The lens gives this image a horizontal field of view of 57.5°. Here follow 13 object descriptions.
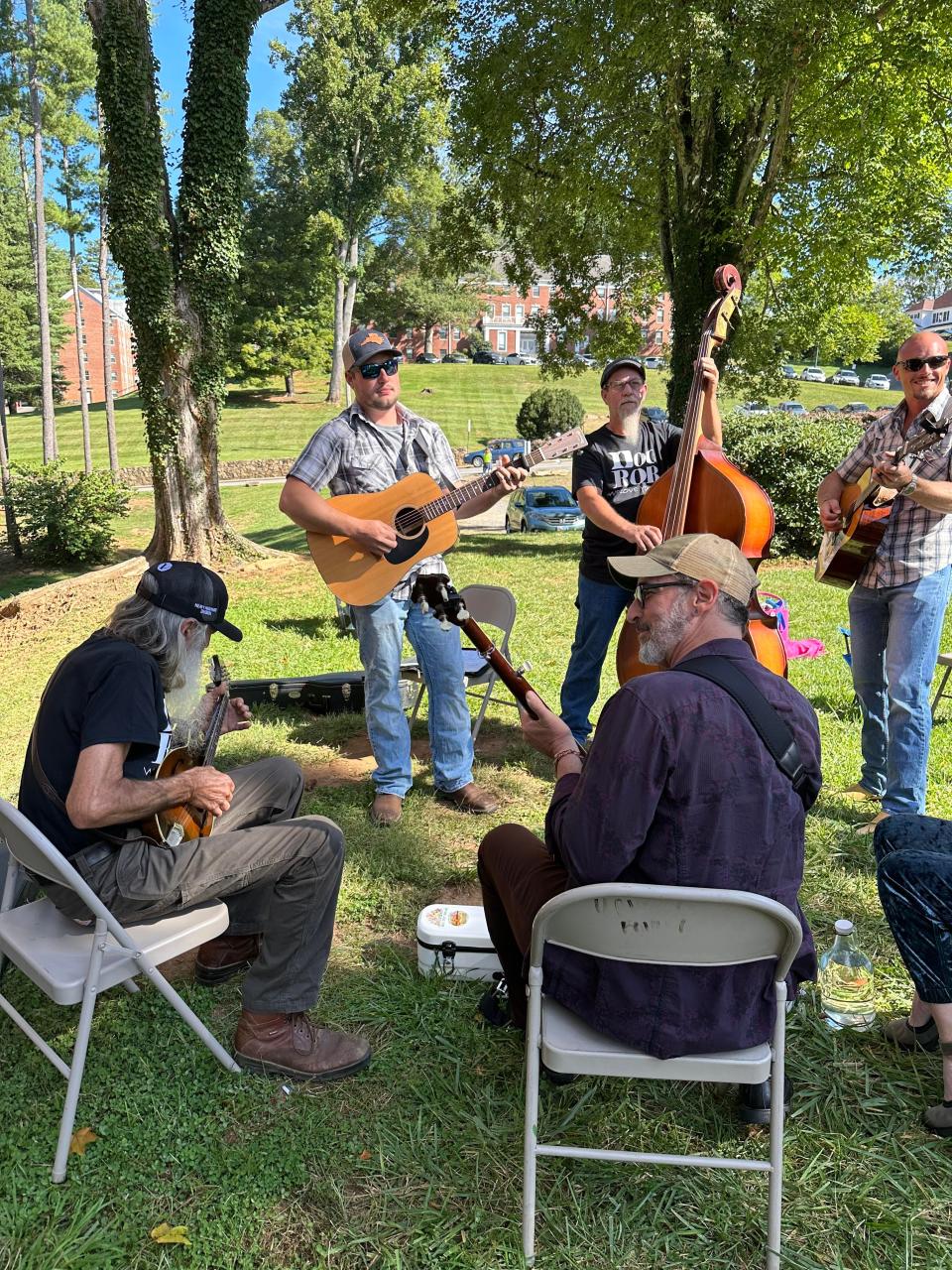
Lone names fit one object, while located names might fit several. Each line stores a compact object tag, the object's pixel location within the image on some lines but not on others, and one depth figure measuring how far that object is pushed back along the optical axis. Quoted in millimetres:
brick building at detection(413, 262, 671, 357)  74812
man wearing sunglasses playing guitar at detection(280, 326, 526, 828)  4215
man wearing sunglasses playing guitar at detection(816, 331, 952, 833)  3768
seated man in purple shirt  1897
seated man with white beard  2422
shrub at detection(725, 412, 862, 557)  11945
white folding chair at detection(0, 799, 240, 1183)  2256
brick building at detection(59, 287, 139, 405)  55688
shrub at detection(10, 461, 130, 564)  13969
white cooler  3145
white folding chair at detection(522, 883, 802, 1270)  1812
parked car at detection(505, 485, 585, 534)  16938
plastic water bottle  2936
